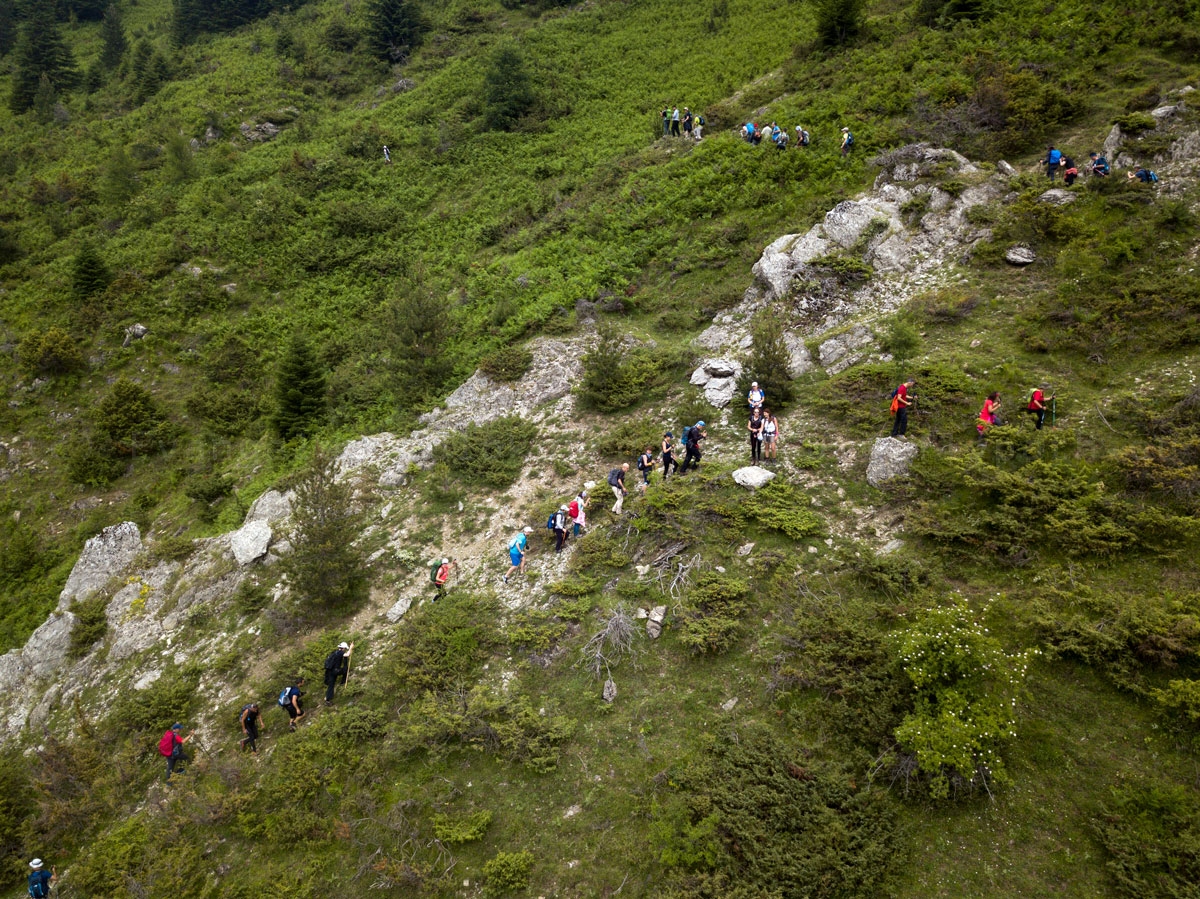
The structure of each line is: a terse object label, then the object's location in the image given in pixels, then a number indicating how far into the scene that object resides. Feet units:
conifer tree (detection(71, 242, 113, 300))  96.89
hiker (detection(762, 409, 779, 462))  47.57
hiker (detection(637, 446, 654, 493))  51.40
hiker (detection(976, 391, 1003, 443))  42.01
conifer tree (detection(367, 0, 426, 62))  161.58
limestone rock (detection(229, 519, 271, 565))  56.70
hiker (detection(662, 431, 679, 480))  50.11
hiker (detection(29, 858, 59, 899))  36.96
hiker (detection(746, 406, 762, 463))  47.55
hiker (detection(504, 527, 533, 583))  47.60
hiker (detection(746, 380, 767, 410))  50.11
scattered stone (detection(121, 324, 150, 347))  92.90
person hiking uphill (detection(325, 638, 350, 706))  42.34
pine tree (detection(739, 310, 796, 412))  52.60
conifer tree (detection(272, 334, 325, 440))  69.87
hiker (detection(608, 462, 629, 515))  49.14
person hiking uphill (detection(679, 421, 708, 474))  49.62
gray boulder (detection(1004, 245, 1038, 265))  55.62
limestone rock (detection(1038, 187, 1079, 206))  56.44
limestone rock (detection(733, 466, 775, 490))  45.44
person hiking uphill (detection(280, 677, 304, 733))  41.39
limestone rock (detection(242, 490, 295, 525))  60.49
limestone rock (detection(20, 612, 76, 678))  57.41
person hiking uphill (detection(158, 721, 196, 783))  41.42
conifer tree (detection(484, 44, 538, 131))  123.13
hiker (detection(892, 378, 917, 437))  44.16
